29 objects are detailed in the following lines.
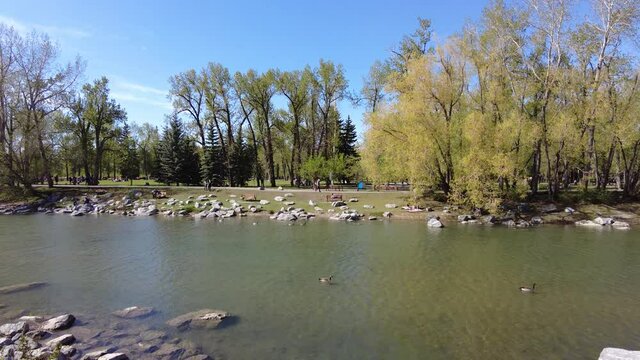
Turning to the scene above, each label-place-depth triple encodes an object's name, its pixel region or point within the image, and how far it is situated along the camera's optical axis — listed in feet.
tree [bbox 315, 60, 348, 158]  176.65
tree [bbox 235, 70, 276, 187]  179.22
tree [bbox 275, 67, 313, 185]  178.19
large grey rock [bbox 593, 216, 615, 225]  96.84
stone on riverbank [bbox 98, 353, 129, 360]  28.73
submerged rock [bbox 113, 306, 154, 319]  38.96
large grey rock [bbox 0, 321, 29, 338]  33.00
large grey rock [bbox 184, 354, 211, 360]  29.86
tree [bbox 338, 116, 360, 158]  196.96
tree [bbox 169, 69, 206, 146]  179.93
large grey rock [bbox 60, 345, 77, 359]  29.65
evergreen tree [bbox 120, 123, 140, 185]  225.15
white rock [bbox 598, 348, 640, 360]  24.21
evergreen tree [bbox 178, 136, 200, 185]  188.24
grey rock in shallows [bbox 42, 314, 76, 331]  35.10
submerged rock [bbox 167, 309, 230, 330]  36.37
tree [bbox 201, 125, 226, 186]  182.60
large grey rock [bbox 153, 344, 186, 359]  30.37
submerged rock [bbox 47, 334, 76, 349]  31.09
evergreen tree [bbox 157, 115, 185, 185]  186.91
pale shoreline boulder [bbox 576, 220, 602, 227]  96.28
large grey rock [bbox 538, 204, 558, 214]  107.88
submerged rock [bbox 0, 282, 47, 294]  47.03
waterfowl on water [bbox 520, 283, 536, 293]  46.79
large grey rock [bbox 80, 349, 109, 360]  29.30
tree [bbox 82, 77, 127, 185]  190.08
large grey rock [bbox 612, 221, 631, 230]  93.04
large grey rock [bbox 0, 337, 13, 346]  30.72
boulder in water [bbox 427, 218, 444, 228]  94.17
